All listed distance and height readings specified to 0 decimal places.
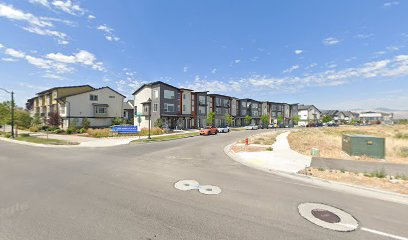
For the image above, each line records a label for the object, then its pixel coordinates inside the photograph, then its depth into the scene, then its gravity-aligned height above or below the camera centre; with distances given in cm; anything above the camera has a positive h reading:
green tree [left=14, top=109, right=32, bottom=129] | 3286 -22
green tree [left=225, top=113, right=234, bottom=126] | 5875 -30
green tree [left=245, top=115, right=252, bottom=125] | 6748 -32
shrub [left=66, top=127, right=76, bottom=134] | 3403 -242
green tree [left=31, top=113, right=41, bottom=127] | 4246 -93
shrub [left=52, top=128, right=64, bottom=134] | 3509 -260
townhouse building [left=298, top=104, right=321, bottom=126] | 10219 +299
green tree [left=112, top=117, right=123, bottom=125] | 4447 -85
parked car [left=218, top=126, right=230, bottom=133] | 4150 -261
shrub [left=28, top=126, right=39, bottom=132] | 3881 -246
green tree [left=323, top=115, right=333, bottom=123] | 9227 -20
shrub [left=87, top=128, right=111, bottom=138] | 2871 -241
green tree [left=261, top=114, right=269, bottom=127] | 6875 -28
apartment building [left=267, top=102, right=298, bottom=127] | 8106 +305
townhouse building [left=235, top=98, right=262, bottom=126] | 6981 +281
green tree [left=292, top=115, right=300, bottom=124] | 8481 +18
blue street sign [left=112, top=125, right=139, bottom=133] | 3103 -188
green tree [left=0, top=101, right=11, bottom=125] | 3144 +28
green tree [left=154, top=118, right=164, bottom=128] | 4048 -115
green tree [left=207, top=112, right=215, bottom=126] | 5194 +25
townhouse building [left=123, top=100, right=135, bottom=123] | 5396 +156
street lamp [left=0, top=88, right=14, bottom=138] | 2861 +189
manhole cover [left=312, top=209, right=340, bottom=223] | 523 -277
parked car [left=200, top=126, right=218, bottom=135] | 3354 -244
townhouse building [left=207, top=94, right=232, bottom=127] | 5859 +364
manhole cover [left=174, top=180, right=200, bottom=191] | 752 -276
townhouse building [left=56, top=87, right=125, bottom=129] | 4119 +233
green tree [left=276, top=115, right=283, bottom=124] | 7612 -7
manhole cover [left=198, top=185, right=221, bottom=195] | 711 -276
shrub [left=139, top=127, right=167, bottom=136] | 3174 -243
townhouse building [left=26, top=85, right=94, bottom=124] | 4597 +523
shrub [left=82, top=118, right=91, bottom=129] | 3938 -131
